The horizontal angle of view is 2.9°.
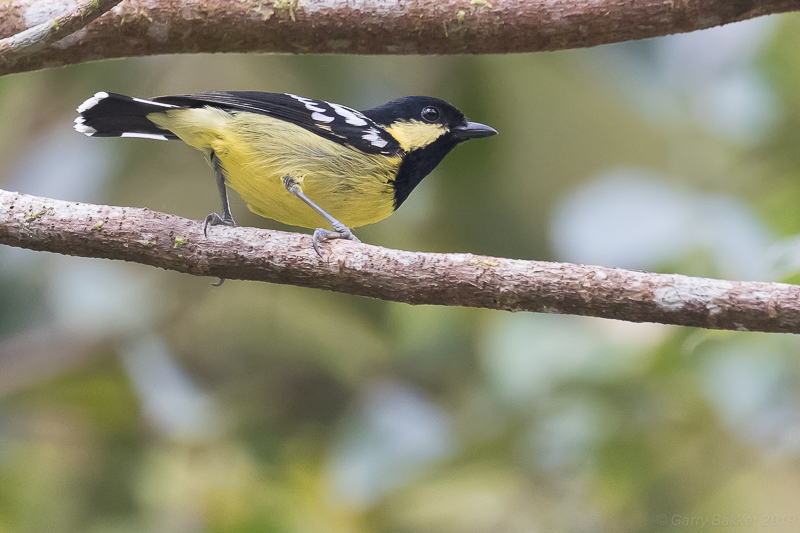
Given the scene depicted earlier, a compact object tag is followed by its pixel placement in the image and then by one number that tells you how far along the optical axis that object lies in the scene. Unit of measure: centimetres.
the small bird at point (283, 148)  401
